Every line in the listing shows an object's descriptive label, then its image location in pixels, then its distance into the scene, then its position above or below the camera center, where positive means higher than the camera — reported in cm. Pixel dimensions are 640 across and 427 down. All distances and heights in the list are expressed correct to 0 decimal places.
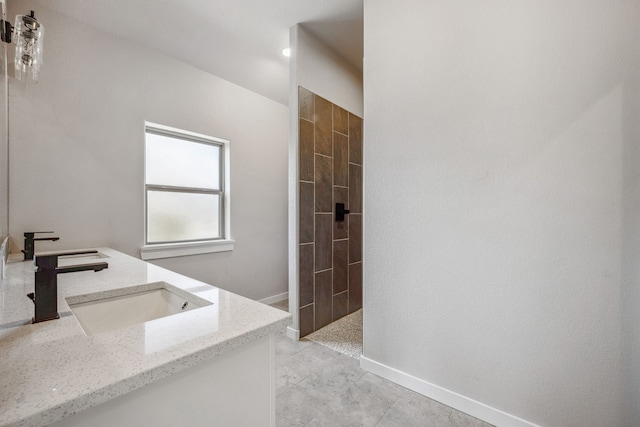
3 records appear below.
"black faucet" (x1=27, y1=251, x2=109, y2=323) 79 -21
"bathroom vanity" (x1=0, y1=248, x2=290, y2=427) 50 -31
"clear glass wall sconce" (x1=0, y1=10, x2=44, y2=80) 129 +81
